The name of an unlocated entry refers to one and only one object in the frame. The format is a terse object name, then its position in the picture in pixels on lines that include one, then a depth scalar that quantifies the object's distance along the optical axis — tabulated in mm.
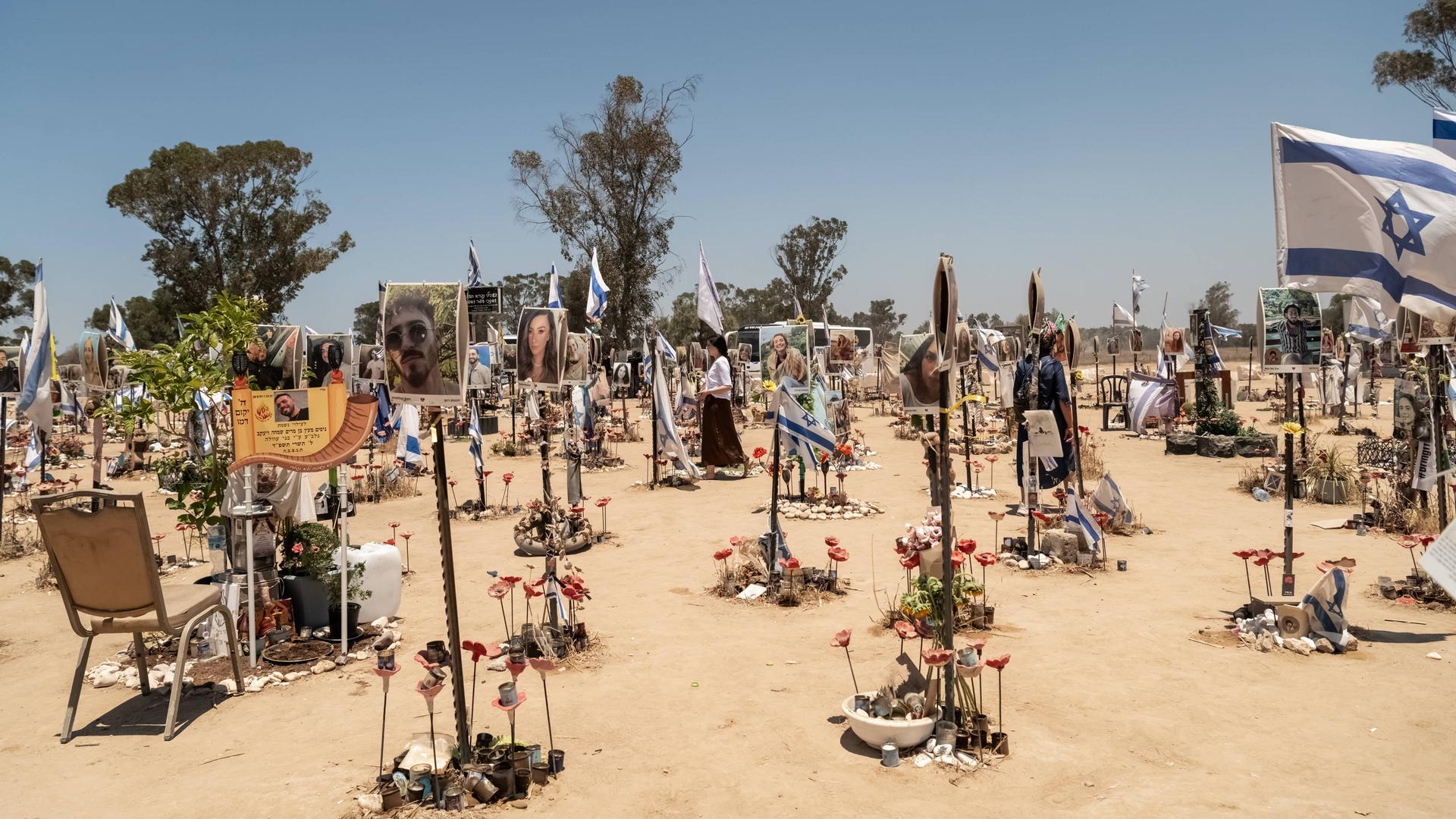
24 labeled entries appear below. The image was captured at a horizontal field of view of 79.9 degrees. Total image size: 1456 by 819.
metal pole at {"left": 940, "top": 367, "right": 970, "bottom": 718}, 5527
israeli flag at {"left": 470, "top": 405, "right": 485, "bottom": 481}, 14984
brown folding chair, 6148
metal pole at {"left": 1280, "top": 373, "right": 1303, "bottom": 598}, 8414
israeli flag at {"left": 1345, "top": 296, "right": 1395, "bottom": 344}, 21562
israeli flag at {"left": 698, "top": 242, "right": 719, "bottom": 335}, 10688
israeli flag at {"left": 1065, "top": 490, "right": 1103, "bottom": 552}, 10088
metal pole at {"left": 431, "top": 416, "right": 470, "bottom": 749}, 5094
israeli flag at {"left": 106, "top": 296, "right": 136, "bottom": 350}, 18656
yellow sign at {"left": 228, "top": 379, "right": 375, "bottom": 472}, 7086
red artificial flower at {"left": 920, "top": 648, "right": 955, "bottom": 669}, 5340
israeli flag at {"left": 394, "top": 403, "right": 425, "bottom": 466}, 17562
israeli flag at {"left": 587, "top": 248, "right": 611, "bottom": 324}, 15492
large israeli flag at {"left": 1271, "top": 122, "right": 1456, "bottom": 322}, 6445
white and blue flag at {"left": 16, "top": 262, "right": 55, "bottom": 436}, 9625
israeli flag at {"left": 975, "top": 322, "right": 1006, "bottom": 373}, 25031
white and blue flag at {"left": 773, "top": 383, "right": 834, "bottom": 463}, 10711
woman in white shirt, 17672
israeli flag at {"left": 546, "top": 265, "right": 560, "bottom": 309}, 16816
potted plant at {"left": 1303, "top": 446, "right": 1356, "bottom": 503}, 13305
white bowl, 5488
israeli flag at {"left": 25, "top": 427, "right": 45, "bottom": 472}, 17219
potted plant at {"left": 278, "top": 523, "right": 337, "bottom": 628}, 8109
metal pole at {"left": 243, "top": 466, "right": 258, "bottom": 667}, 7293
